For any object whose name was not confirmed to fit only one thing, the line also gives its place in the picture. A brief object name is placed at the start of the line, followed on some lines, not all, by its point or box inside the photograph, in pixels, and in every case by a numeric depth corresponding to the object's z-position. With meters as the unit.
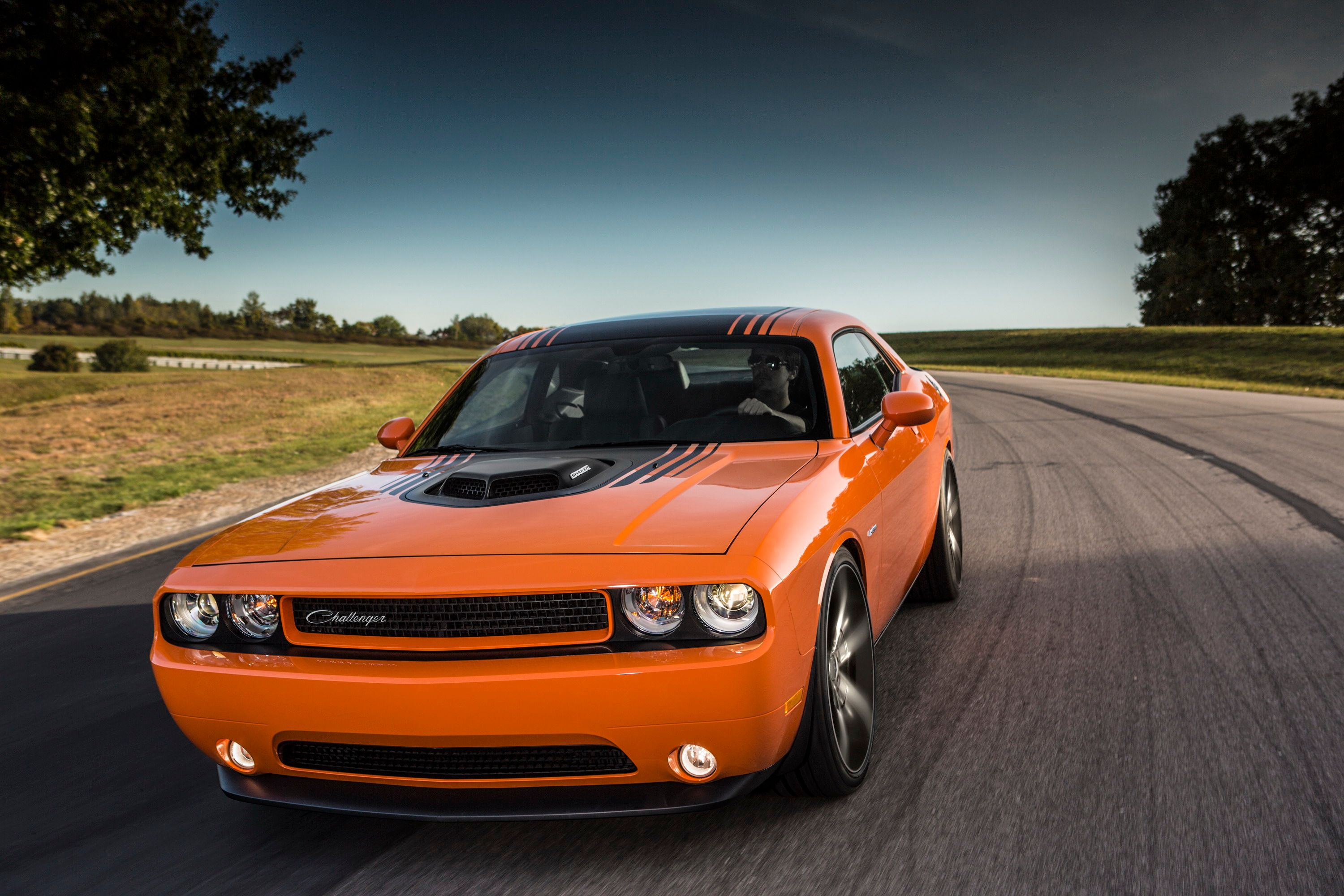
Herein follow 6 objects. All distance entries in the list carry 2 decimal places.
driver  3.86
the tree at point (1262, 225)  55.31
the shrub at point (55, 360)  44.62
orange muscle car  2.39
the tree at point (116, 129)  12.14
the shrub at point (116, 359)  47.09
